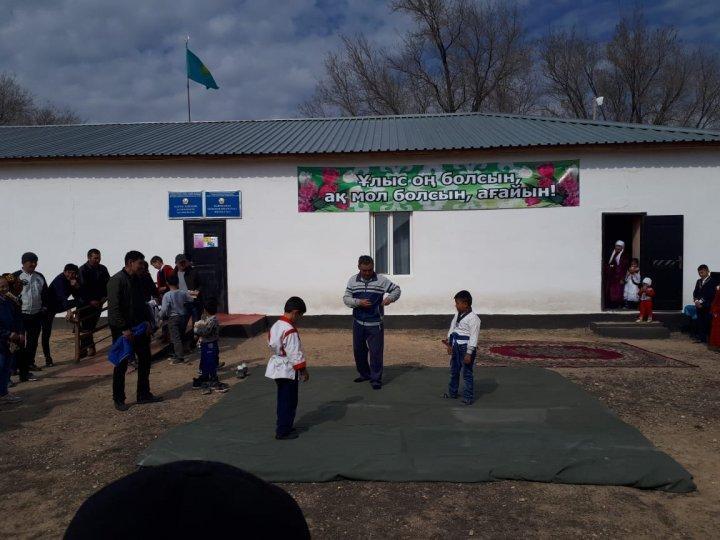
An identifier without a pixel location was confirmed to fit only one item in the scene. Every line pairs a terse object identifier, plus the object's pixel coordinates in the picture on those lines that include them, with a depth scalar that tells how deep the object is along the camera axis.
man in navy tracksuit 7.20
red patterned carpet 8.67
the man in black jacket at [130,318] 6.43
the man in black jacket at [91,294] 9.09
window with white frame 12.41
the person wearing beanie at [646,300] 11.29
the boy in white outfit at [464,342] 6.29
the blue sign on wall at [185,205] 12.34
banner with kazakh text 11.89
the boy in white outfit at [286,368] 5.28
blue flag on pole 18.89
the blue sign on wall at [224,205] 12.31
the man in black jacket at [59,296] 8.81
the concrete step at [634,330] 11.15
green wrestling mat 4.51
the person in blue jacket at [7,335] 6.68
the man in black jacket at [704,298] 10.27
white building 11.74
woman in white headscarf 12.24
